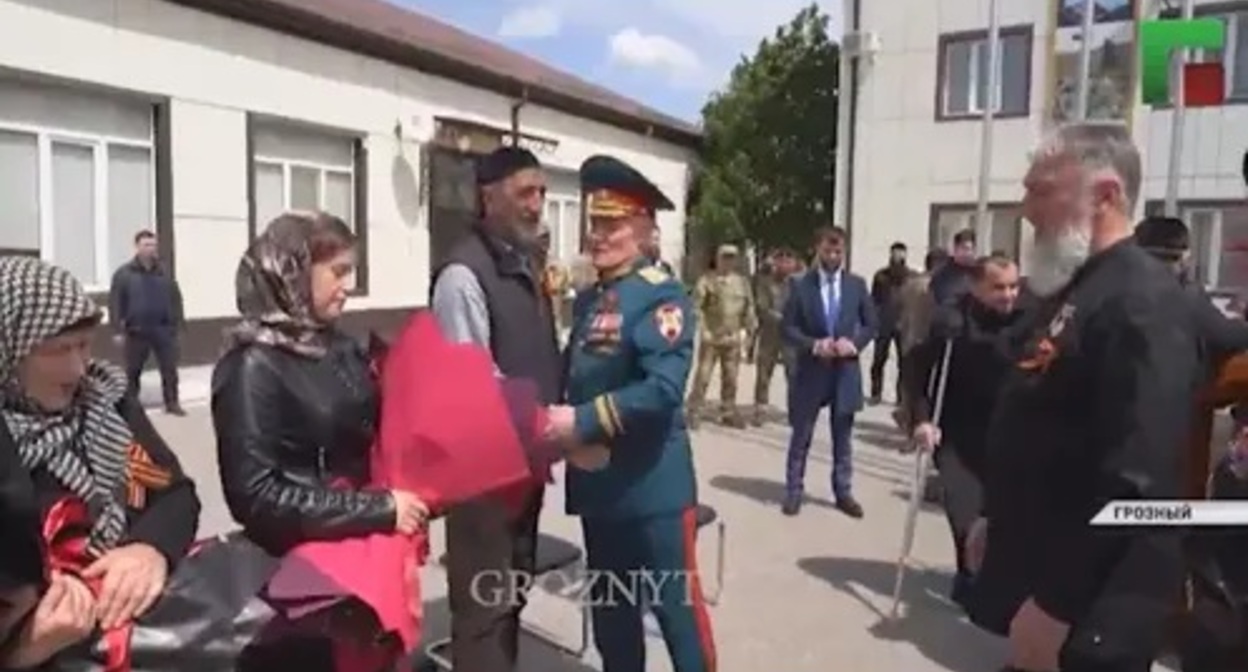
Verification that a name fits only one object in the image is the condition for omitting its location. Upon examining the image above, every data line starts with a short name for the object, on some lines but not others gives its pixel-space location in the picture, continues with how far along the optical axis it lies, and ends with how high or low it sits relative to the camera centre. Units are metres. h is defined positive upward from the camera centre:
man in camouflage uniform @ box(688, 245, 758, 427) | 9.23 -0.59
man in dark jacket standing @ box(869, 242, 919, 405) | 11.09 -0.43
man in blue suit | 6.12 -0.52
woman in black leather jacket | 2.00 -0.30
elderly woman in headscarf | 1.60 -0.36
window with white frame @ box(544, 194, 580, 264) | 18.83 +0.71
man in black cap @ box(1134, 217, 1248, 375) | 1.91 -0.11
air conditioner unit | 18.05 +3.90
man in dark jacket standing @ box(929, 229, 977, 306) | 5.18 -0.03
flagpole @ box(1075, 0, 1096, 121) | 9.12 +1.92
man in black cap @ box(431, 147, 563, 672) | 2.98 -0.23
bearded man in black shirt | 1.82 -0.29
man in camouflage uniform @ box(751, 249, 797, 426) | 9.83 -0.65
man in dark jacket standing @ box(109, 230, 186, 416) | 8.97 -0.50
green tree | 23.80 +2.73
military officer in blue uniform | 2.85 -0.47
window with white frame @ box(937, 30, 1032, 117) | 17.11 +3.27
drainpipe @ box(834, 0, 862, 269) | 18.44 +2.55
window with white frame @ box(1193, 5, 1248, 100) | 15.59 +3.35
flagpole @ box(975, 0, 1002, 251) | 13.96 +1.86
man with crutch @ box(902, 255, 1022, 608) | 4.10 -0.46
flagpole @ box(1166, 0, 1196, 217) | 6.29 +0.94
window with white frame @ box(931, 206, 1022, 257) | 16.92 +0.76
